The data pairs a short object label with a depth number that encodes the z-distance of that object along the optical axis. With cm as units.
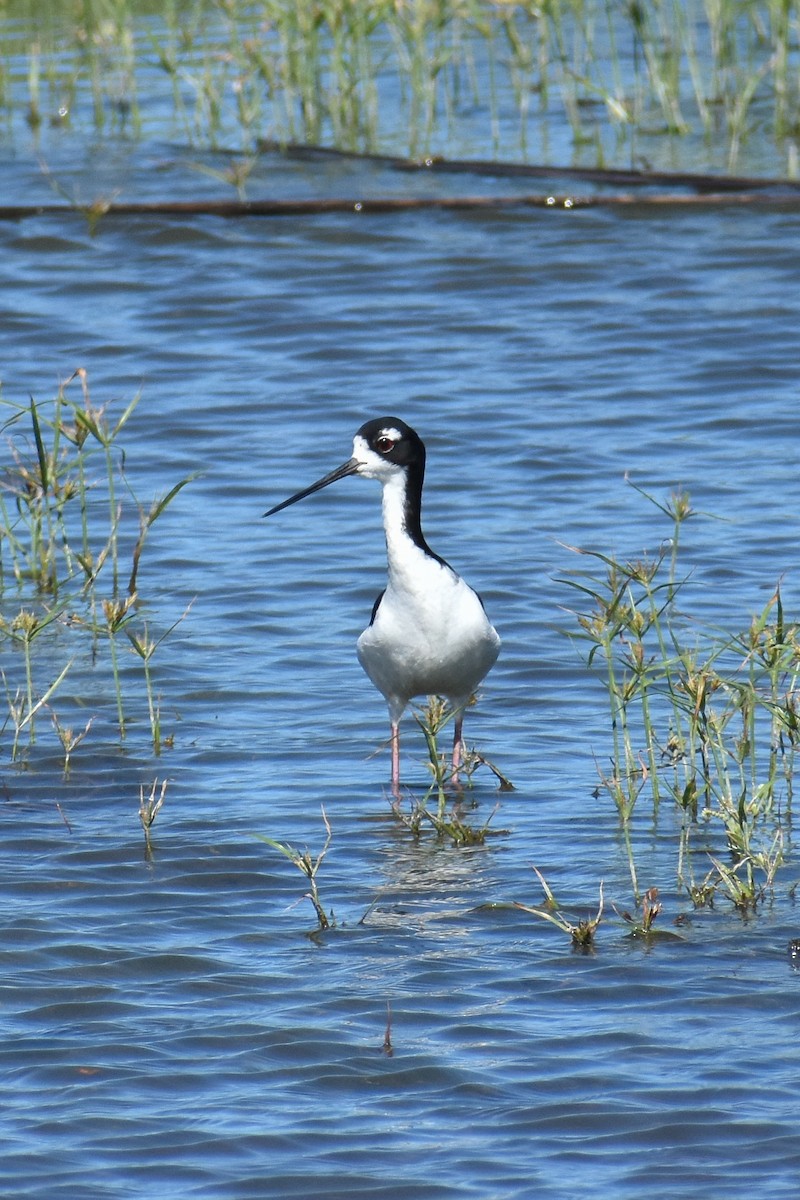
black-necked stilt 1229
